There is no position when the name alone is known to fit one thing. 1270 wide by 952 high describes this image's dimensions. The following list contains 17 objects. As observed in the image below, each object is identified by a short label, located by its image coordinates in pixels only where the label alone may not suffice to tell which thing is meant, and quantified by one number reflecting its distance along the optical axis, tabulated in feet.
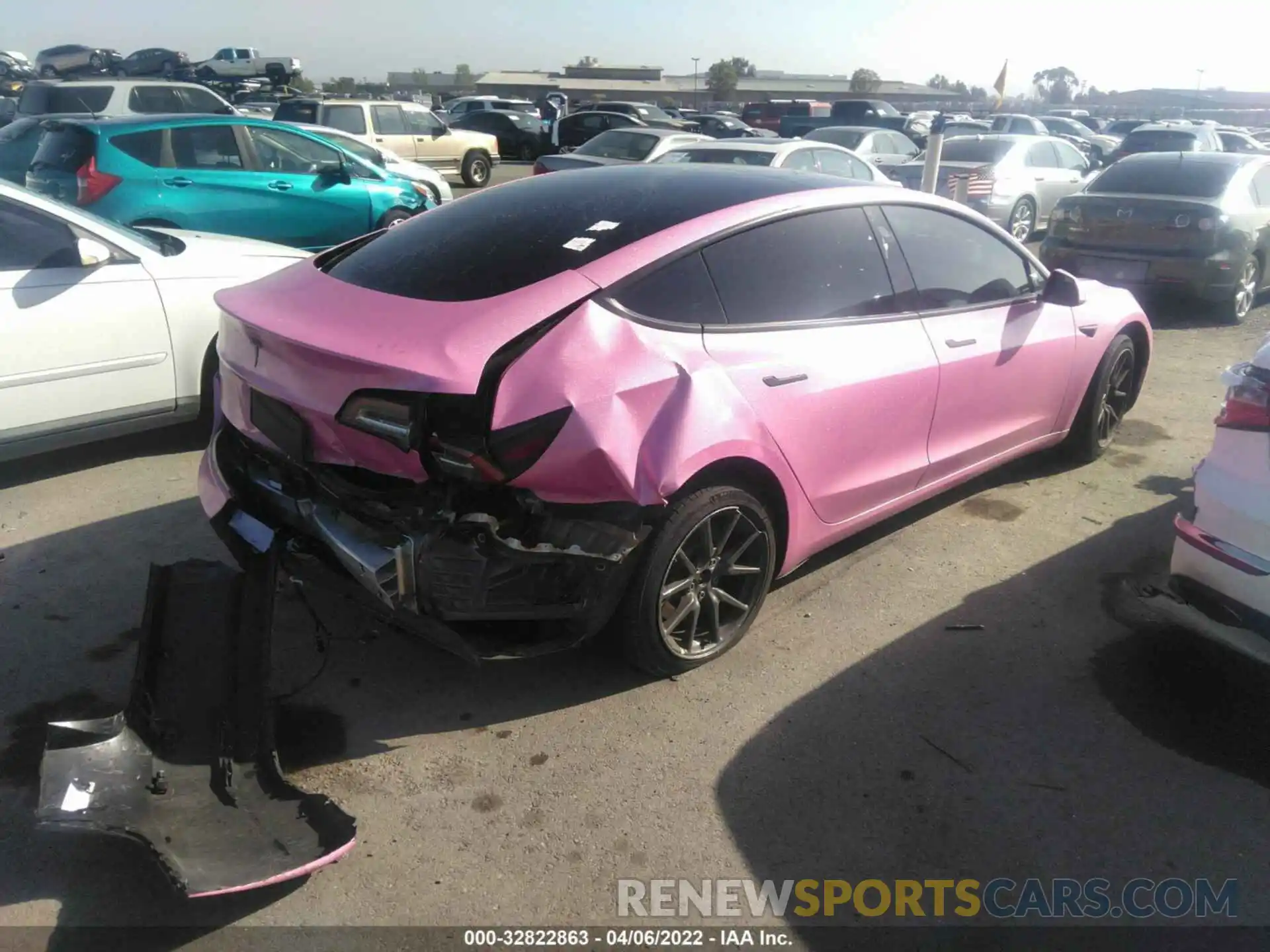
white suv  41.14
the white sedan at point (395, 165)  38.68
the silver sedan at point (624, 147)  39.81
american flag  39.93
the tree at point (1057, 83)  366.49
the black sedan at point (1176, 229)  28.91
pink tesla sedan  9.23
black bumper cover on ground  8.21
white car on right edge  10.10
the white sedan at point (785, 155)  34.55
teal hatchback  25.85
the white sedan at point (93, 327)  15.25
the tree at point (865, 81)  297.33
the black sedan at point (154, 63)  96.99
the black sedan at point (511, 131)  86.84
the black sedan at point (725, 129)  80.28
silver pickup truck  102.89
